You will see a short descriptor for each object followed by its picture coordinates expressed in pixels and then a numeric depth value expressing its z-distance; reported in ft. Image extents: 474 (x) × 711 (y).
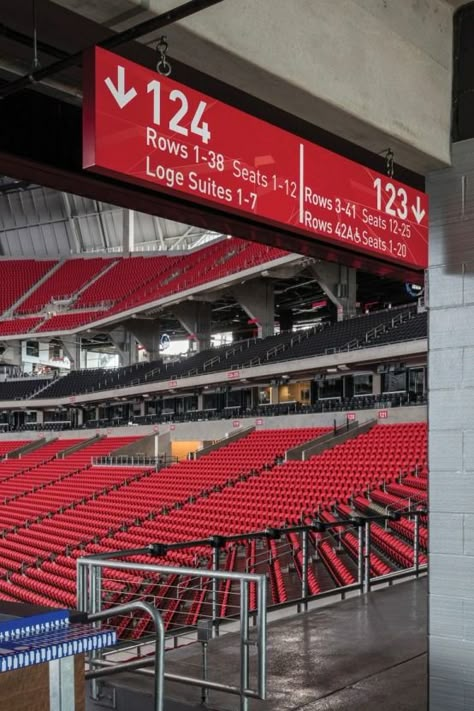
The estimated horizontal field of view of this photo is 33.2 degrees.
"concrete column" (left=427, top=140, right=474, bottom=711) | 15.48
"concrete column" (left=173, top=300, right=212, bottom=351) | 132.46
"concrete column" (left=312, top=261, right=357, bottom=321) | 103.76
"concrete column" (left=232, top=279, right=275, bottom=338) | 118.11
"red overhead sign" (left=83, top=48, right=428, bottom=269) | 10.57
